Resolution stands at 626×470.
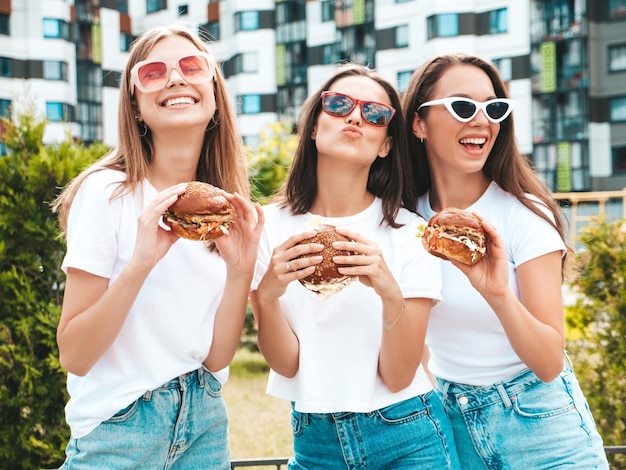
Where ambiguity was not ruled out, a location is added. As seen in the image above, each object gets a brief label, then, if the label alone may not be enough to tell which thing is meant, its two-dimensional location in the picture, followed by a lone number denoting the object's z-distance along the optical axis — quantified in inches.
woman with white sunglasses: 102.7
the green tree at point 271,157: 517.1
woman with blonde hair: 95.5
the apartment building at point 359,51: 1328.7
